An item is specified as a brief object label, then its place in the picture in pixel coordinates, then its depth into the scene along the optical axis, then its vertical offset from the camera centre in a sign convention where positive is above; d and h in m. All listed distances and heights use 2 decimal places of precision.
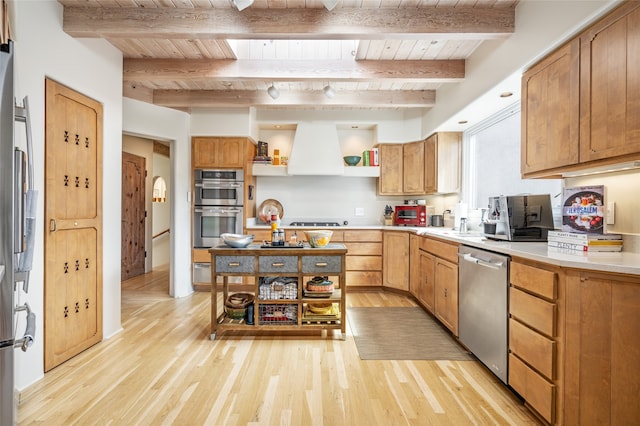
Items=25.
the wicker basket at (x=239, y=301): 2.95 -0.82
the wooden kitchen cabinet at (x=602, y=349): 1.41 -0.62
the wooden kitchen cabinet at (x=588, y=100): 1.61 +0.66
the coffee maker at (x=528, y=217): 2.41 -0.03
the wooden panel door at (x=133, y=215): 5.37 -0.08
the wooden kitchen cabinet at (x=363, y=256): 4.61 -0.62
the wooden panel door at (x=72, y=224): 2.32 -0.11
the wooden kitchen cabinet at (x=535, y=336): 1.68 -0.68
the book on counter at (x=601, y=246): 1.87 -0.18
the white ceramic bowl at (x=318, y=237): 2.90 -0.23
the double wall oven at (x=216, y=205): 4.55 +0.08
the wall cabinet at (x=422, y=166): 4.29 +0.65
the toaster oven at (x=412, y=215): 4.68 -0.04
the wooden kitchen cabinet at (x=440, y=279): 2.88 -0.66
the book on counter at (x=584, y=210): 1.98 +0.02
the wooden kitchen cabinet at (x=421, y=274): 3.49 -0.72
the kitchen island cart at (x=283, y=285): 2.82 -0.65
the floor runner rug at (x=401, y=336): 2.63 -1.13
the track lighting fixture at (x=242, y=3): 1.97 +1.25
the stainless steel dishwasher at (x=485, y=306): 2.11 -0.66
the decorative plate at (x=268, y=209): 5.03 +0.03
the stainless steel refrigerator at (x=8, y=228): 1.10 -0.06
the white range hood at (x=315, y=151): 4.87 +0.90
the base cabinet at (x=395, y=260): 4.42 -0.65
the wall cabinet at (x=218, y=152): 4.54 +0.81
